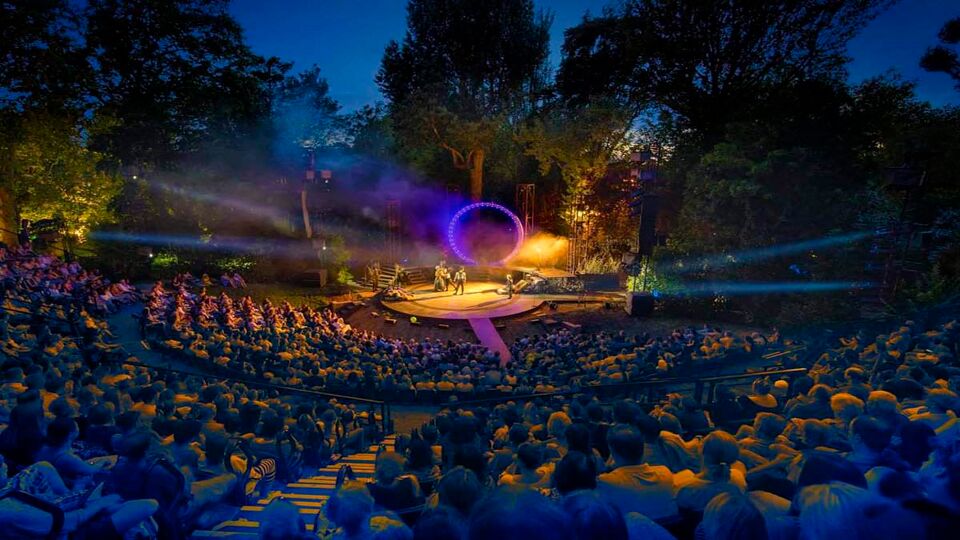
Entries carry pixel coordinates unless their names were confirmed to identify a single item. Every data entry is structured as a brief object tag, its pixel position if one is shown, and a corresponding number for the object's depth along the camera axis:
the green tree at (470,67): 28.19
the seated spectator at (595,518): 1.54
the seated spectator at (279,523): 1.69
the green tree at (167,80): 22.12
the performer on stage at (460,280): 20.27
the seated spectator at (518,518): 1.42
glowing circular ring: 22.69
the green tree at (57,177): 17.78
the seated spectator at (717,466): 2.37
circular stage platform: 16.78
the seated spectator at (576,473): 2.11
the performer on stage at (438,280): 20.70
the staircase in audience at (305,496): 2.66
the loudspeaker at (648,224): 14.89
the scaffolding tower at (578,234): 23.77
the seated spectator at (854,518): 1.67
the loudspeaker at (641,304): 15.39
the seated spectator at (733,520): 1.53
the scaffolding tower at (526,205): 25.45
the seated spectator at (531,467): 2.81
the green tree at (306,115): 29.26
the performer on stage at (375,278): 21.00
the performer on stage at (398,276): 20.22
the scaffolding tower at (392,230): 23.75
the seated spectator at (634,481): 2.40
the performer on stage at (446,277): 20.77
